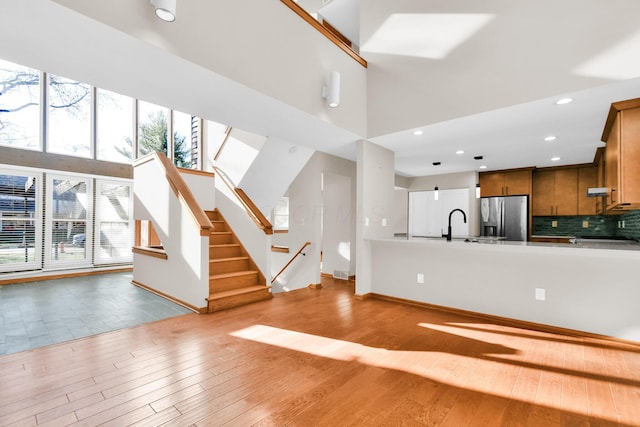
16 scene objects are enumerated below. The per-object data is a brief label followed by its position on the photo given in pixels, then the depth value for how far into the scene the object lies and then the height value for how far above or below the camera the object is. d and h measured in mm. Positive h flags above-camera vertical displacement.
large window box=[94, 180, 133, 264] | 6547 -163
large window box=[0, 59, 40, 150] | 5535 +2162
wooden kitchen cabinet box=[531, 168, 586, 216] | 5766 +530
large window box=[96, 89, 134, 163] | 6730 +2150
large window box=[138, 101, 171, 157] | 7588 +2393
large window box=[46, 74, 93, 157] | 6102 +2142
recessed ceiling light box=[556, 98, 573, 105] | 2994 +1233
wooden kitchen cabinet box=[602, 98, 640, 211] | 2865 +668
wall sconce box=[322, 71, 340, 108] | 3545 +1580
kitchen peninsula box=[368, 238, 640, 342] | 2963 -782
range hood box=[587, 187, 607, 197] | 3364 +310
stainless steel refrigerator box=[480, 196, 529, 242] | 6070 +3
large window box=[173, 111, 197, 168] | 8469 +2285
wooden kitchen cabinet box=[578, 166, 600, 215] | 5566 +605
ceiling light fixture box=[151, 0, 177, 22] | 2076 +1502
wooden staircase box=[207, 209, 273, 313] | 4008 -895
